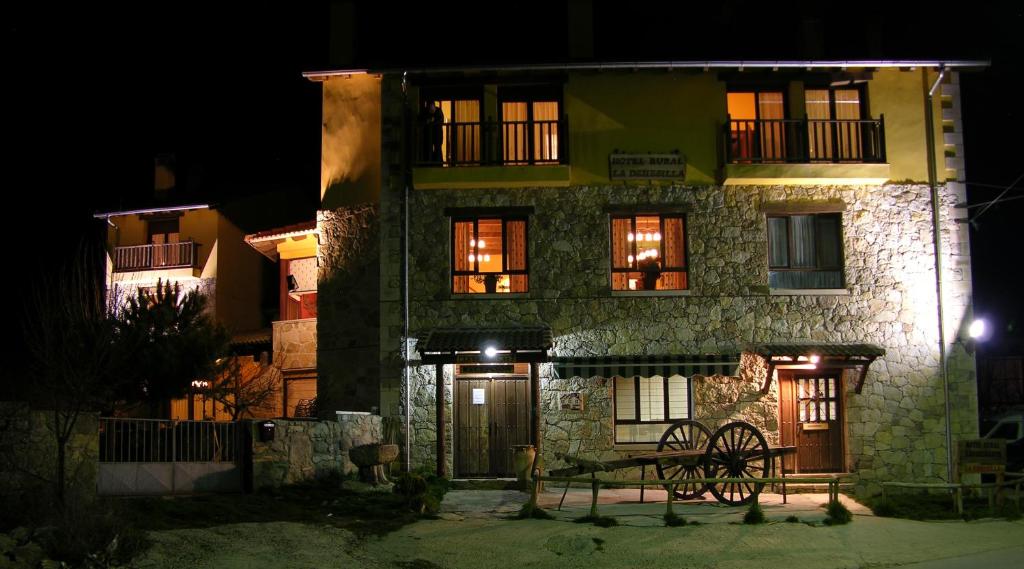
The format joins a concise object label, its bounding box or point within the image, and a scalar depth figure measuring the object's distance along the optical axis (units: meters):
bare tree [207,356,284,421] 24.39
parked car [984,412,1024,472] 20.67
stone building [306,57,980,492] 19.97
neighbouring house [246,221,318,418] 26.80
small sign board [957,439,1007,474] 16.98
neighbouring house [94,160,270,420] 29.78
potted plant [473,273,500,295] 20.61
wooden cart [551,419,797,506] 16.19
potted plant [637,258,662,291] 20.53
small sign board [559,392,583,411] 19.97
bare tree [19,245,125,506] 12.98
